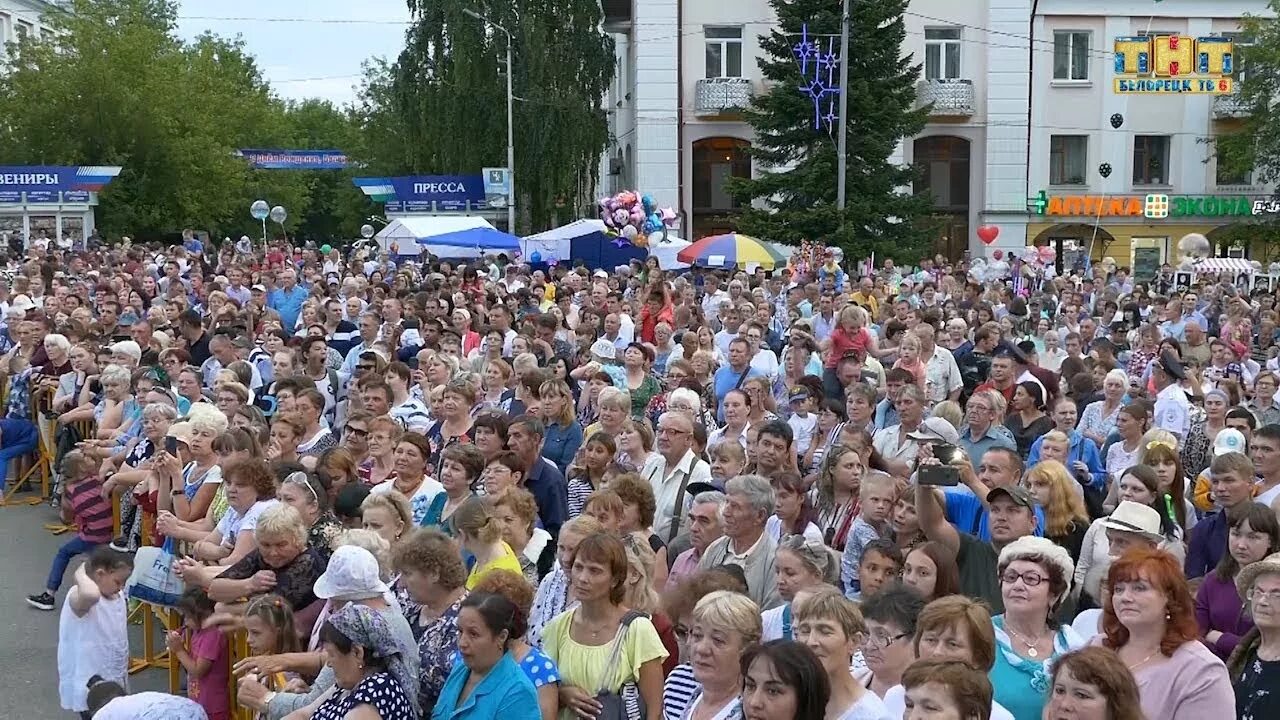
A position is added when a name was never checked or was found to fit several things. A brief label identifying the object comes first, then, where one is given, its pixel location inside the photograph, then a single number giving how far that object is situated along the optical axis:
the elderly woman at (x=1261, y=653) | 4.69
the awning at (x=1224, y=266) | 31.22
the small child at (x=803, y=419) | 9.34
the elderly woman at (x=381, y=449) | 8.01
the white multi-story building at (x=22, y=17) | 60.94
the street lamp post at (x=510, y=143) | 38.75
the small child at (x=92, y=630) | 7.18
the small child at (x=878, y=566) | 5.56
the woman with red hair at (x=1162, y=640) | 4.46
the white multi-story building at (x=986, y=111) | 42.72
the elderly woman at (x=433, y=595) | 5.02
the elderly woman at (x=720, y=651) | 4.57
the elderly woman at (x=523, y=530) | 6.36
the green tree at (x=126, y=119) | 46.97
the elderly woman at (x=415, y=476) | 7.26
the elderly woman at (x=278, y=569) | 5.88
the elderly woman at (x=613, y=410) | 8.68
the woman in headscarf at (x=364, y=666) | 4.57
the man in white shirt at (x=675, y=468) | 7.59
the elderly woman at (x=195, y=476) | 7.82
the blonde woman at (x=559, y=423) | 9.02
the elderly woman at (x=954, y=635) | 4.36
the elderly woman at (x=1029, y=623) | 4.60
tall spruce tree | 31.89
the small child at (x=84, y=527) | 9.50
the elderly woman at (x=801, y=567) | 5.54
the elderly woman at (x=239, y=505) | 6.85
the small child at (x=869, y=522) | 6.23
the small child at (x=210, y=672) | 6.02
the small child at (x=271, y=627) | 5.33
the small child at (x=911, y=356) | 10.69
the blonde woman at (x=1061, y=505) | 6.64
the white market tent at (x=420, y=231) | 28.78
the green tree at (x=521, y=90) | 40.72
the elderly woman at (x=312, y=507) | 6.24
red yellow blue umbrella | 25.44
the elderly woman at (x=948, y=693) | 3.72
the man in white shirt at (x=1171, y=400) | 10.02
